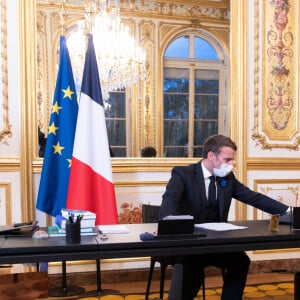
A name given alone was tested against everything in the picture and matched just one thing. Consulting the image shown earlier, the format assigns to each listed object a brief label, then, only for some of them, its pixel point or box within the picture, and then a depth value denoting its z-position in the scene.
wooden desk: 1.74
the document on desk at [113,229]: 2.14
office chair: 3.07
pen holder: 1.88
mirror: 3.77
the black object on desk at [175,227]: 1.93
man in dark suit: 2.29
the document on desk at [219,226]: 2.18
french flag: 3.13
